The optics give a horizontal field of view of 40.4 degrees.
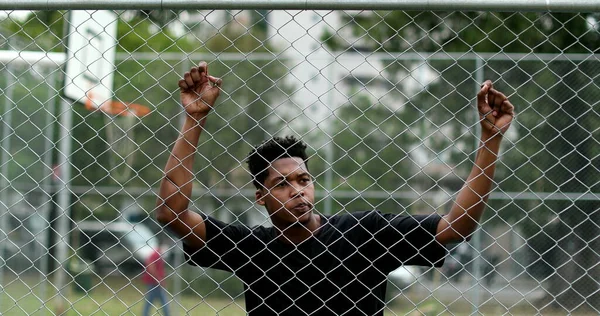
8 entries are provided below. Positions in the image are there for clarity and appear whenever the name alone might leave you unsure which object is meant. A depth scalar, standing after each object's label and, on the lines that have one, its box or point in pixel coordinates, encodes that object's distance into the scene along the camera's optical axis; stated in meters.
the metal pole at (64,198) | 10.21
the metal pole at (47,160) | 10.33
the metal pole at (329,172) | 10.05
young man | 3.17
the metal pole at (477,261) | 9.30
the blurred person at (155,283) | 9.93
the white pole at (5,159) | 9.34
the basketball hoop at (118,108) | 8.94
